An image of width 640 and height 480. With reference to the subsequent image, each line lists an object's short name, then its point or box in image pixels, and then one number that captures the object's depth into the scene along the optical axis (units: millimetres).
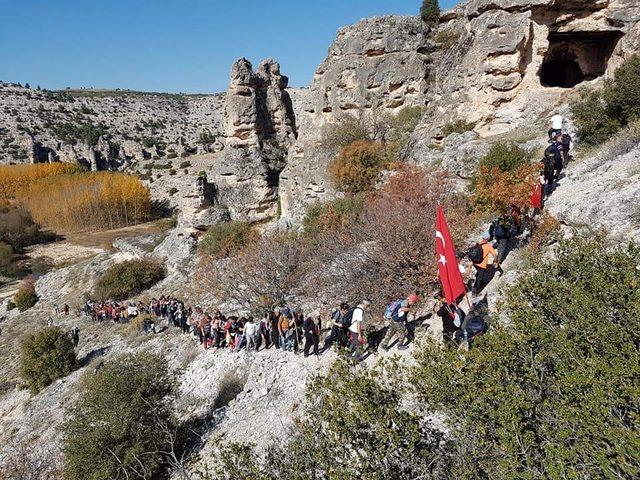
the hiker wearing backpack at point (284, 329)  10352
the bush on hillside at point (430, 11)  21750
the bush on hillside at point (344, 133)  20781
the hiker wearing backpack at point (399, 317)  8094
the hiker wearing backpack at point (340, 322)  8648
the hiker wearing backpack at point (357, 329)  8180
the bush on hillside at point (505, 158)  12023
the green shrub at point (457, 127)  15898
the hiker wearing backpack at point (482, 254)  7812
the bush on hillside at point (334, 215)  15235
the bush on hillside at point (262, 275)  14566
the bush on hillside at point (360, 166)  18812
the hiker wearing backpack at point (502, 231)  8992
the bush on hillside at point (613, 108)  11602
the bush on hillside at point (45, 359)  15383
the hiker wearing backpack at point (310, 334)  9716
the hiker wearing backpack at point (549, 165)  9469
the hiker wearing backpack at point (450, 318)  6773
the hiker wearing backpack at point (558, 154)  9789
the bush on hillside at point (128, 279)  25547
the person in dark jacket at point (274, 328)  10930
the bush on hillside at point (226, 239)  22484
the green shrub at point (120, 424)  8031
